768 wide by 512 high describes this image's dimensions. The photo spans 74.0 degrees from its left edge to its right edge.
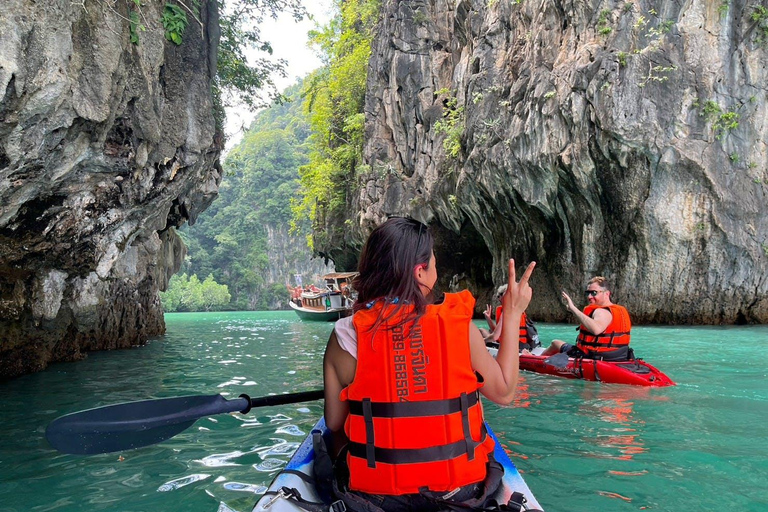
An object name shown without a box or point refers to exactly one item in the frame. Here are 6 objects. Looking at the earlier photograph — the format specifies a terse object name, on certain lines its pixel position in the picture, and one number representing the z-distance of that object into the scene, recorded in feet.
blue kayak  6.53
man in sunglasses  20.98
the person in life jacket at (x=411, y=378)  5.76
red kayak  19.43
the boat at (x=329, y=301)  75.31
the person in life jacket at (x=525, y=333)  24.29
